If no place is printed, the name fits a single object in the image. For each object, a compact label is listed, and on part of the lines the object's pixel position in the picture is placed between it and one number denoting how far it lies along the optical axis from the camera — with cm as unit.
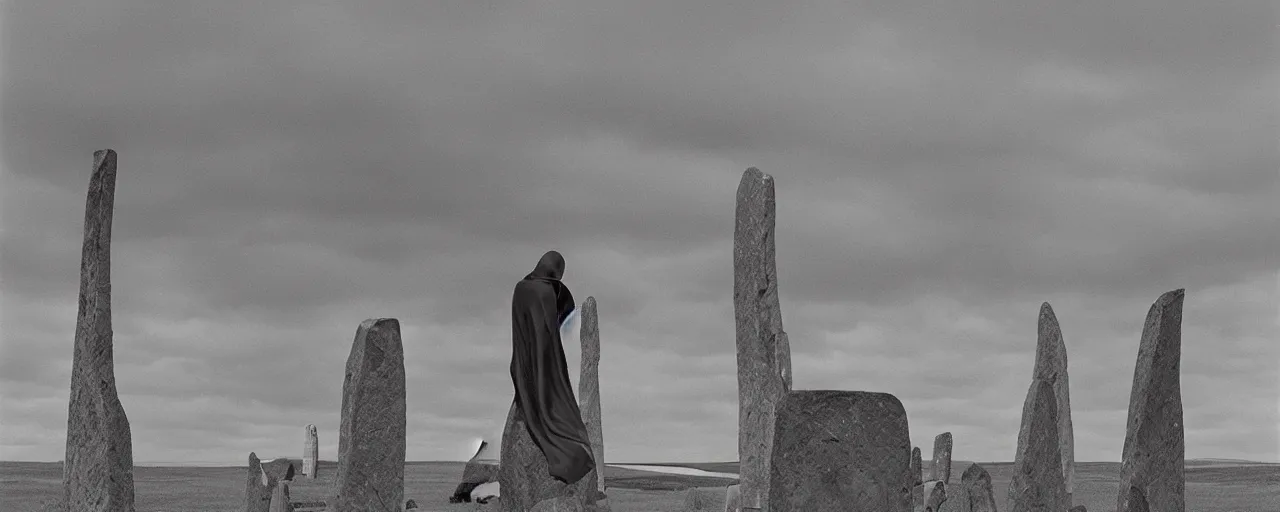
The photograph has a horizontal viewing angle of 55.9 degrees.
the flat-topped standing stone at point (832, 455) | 817
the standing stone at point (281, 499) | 1698
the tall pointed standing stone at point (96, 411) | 1270
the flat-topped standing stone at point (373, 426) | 1269
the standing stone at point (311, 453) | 3844
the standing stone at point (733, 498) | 1788
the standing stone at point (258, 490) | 1734
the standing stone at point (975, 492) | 1709
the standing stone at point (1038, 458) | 1469
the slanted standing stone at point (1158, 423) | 1219
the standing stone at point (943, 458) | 2569
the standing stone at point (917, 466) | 1930
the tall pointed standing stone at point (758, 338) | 1692
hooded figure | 1108
